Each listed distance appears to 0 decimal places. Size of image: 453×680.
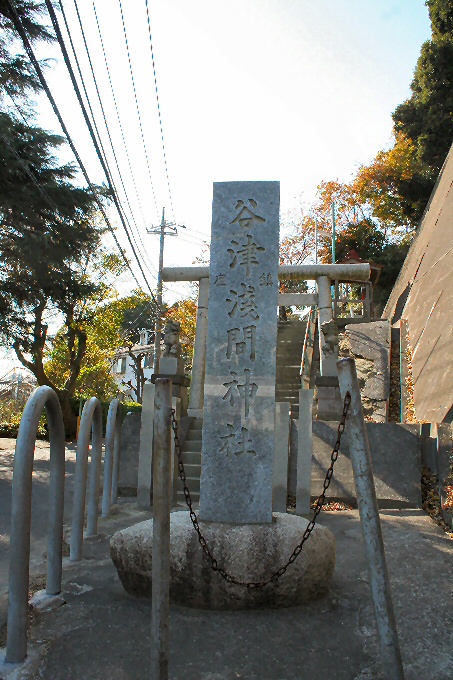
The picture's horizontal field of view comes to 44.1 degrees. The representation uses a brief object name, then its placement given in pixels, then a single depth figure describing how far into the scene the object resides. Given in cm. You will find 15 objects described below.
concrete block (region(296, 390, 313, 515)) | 719
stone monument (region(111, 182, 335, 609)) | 367
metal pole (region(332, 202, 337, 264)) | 2538
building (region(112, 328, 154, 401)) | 4597
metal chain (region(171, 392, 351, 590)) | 338
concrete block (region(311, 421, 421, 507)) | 732
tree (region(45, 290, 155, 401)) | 2277
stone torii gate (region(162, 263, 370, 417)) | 1147
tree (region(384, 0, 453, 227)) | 1917
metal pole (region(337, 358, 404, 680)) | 252
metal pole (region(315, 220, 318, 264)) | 2671
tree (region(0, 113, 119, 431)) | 1101
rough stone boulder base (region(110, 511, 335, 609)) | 365
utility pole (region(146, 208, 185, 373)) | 2391
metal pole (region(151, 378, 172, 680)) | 241
